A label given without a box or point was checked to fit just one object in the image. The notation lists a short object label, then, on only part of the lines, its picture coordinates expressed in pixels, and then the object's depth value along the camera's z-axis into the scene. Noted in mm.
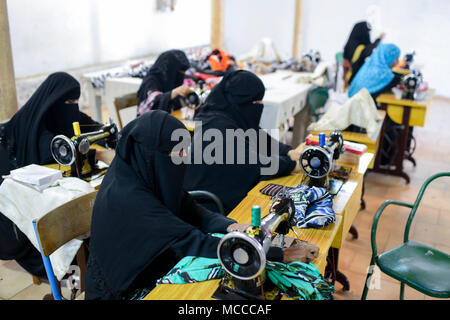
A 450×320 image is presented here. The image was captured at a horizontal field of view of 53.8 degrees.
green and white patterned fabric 1449
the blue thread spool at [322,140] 2271
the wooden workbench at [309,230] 1454
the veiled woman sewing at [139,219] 1605
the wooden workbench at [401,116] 4383
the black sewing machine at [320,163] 2234
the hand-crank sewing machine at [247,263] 1359
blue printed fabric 1957
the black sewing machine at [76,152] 2449
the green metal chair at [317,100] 5098
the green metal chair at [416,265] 1962
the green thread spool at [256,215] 1390
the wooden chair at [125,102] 3808
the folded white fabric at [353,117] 3326
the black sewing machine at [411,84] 4312
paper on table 2182
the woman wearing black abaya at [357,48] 6164
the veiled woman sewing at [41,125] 2742
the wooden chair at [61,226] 1762
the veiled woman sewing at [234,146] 2547
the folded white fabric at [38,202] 2100
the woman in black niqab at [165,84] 3809
